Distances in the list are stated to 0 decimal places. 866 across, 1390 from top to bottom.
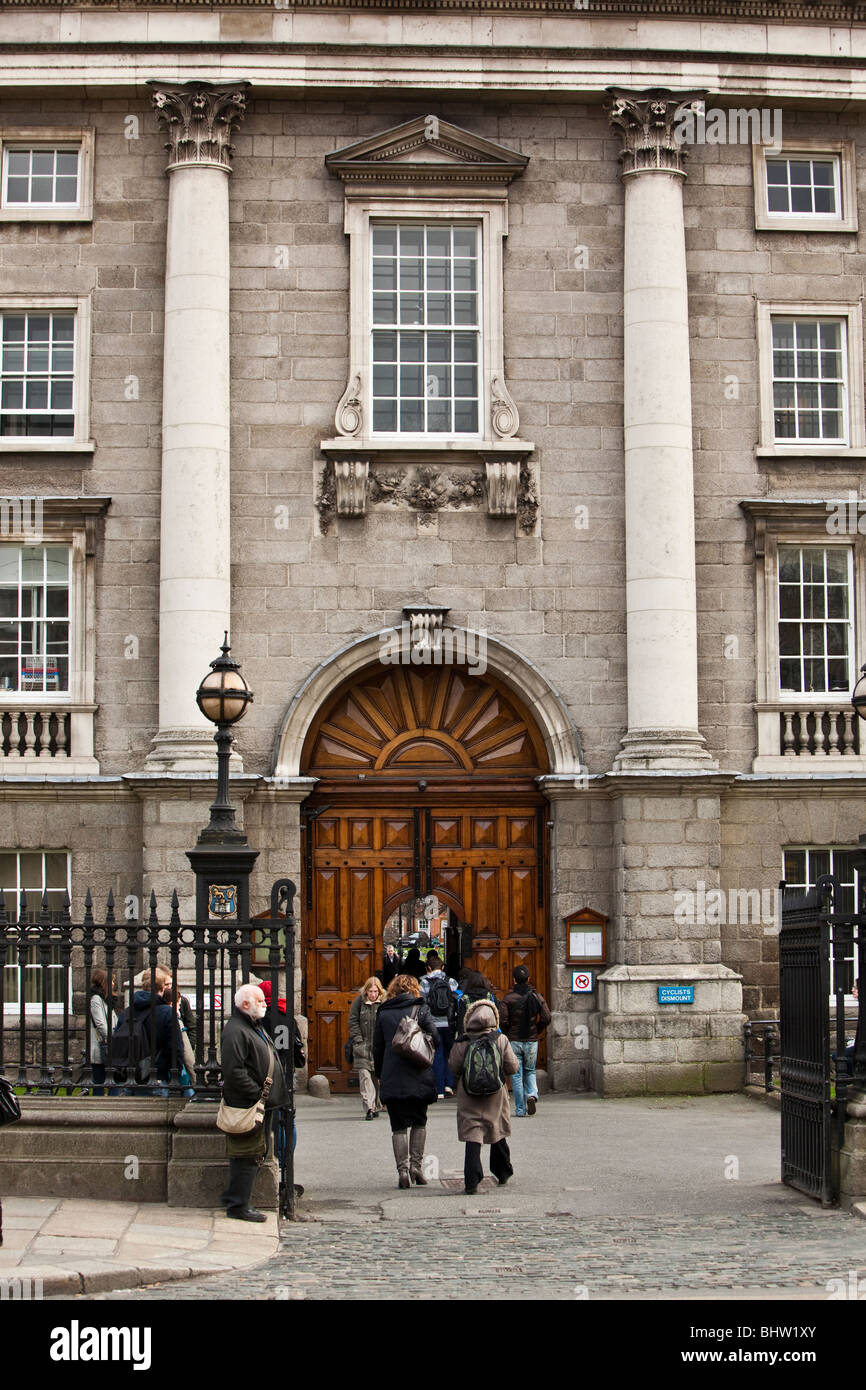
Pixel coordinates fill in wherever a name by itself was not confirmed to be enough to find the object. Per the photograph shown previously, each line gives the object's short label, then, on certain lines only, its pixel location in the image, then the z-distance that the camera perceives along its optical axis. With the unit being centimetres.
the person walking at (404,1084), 1573
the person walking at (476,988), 2120
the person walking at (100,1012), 1642
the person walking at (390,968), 2256
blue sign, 2220
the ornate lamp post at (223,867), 1420
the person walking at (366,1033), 2036
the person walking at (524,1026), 2056
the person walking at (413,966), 2275
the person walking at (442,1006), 2138
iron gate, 1431
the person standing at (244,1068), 1291
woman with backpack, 1539
